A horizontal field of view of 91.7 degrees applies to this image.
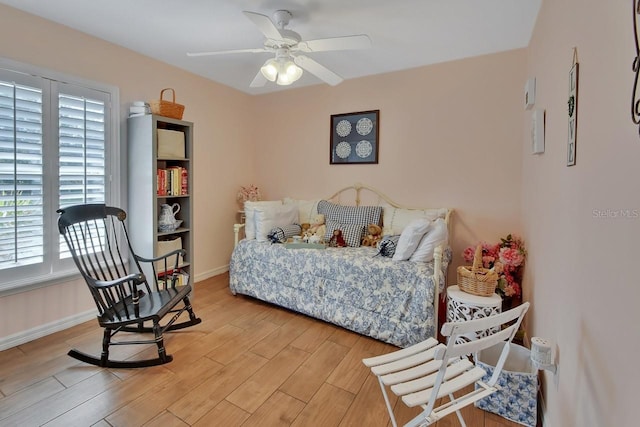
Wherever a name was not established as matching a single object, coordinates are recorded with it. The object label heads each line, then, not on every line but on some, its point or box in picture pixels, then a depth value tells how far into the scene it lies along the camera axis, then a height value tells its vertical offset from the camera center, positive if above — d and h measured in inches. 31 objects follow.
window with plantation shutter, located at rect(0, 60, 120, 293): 88.0 +12.1
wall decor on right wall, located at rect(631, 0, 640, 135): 28.5 +12.9
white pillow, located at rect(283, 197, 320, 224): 148.1 -2.2
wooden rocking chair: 78.4 -26.3
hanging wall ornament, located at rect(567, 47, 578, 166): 49.7 +16.5
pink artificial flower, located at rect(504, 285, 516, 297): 93.4 -24.5
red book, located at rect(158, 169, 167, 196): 115.3 +7.5
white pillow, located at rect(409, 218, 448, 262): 98.8 -10.9
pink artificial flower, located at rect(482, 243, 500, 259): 106.0 -14.0
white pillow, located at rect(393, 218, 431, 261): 99.4 -9.8
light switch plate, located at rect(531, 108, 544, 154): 75.1 +19.5
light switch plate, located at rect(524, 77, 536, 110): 89.7 +34.4
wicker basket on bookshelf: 112.2 +34.6
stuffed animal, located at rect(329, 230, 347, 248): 124.5 -14.0
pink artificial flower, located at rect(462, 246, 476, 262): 111.1 -16.3
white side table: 82.7 -26.4
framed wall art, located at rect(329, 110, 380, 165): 140.3 +31.9
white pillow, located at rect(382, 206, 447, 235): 120.9 -3.5
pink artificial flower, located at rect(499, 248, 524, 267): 97.4 -15.1
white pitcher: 118.1 -6.4
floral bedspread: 92.0 -27.3
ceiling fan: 78.5 +42.5
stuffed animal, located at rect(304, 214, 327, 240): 132.3 -9.8
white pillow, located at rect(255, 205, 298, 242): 130.3 -6.2
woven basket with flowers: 85.8 -19.7
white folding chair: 42.3 -29.7
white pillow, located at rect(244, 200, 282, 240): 133.1 -6.1
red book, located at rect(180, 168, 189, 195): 123.0 +8.2
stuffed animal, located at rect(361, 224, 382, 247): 124.9 -11.9
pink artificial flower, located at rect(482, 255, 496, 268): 102.6 -17.2
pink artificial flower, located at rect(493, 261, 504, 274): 94.0 -17.8
